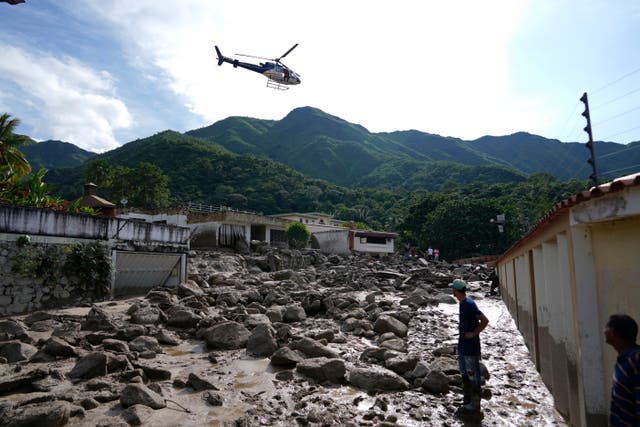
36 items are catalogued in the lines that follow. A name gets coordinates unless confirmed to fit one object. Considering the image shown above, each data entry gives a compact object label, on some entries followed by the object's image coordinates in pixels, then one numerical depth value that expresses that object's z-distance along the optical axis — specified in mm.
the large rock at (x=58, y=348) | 7955
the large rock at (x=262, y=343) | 8938
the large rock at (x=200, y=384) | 6785
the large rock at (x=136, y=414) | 5332
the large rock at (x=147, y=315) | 11039
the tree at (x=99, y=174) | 50562
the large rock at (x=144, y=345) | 8867
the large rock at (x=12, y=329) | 9278
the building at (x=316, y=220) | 52531
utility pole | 18956
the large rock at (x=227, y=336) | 9508
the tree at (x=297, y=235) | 42969
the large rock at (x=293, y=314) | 12773
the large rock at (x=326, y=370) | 7277
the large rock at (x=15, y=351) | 7801
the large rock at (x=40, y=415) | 4883
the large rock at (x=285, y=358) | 8062
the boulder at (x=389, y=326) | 11109
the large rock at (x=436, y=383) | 6687
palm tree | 24375
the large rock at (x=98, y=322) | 10195
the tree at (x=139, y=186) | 49750
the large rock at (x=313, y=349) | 8414
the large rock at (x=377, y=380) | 6895
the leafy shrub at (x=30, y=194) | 14961
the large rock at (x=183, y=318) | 11164
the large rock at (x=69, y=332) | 8977
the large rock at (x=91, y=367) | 6957
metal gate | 17266
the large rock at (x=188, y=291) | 14829
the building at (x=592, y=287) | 4320
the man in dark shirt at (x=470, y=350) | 5938
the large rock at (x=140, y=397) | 5848
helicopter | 39031
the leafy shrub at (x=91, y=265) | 14984
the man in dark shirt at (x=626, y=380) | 2904
